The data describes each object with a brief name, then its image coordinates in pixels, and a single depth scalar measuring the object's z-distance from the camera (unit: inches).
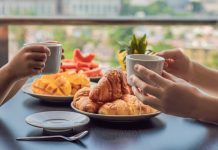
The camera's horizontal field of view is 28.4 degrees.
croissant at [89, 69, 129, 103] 53.6
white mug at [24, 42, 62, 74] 53.7
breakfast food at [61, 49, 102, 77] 74.6
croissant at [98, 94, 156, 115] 52.4
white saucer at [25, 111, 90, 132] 48.7
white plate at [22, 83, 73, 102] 60.3
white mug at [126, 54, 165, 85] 48.2
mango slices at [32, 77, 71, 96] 61.5
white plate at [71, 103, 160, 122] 51.4
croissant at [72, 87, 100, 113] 53.7
